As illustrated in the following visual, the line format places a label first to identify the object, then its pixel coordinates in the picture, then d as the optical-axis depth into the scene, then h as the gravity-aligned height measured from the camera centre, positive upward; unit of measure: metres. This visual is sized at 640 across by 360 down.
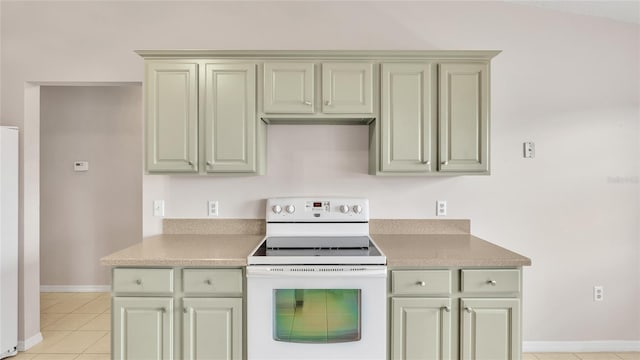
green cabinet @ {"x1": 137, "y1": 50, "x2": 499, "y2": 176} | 2.35 +0.51
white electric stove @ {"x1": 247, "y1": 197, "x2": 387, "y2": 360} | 1.95 -0.70
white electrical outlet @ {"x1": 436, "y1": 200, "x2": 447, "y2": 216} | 2.72 -0.22
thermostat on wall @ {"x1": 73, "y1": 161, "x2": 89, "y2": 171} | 4.05 +0.15
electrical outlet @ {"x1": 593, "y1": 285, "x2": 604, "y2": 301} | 2.79 -0.90
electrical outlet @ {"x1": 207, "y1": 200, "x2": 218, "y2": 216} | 2.72 -0.21
